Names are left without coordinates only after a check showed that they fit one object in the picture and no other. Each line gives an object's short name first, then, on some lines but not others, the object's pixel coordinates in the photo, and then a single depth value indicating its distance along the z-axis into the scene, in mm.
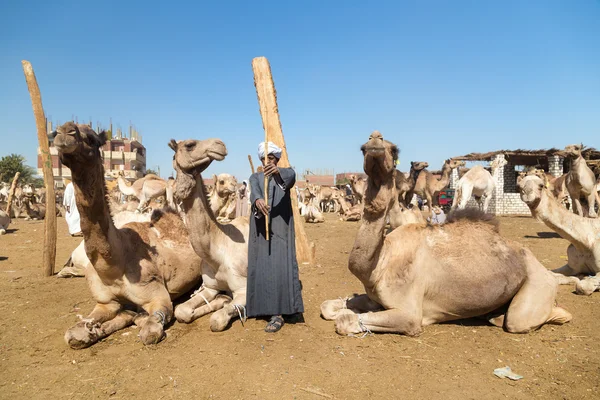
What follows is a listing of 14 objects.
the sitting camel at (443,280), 3840
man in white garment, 12163
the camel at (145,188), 15352
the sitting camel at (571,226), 5438
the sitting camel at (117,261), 3658
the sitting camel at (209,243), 4039
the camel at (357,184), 15559
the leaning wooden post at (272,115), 7242
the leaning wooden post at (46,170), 6930
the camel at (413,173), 12117
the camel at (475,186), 15914
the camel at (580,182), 10158
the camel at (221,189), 11549
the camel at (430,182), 17203
